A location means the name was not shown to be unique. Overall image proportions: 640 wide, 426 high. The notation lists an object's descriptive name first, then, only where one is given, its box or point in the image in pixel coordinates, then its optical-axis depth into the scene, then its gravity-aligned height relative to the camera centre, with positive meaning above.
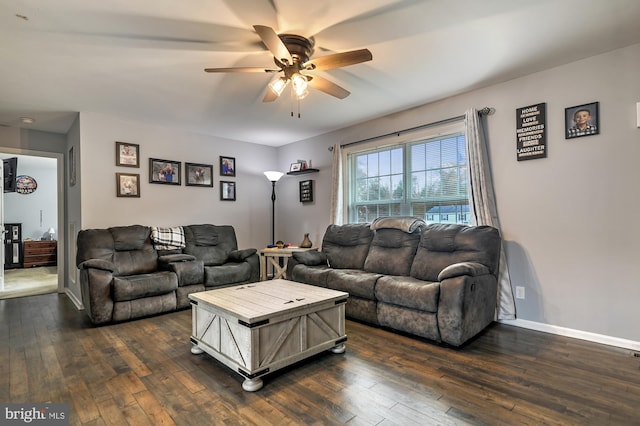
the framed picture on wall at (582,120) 2.70 +0.78
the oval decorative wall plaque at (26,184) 7.47 +0.75
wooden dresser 7.07 -0.86
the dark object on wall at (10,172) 6.73 +0.94
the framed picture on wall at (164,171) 4.50 +0.63
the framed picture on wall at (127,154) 4.18 +0.82
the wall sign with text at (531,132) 2.97 +0.76
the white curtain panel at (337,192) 4.71 +0.31
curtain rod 3.30 +1.03
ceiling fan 2.11 +1.10
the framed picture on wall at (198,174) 4.86 +0.63
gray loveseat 3.28 -0.66
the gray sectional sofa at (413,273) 2.59 -0.64
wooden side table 4.64 -0.67
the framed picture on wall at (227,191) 5.25 +0.38
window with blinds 3.58 +0.39
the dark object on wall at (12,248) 7.04 -0.73
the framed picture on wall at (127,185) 4.18 +0.41
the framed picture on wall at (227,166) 5.26 +0.80
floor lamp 5.39 +0.10
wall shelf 5.14 +0.69
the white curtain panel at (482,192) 3.13 +0.19
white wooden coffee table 2.03 -0.82
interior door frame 4.82 -0.10
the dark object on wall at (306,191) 5.25 +0.37
